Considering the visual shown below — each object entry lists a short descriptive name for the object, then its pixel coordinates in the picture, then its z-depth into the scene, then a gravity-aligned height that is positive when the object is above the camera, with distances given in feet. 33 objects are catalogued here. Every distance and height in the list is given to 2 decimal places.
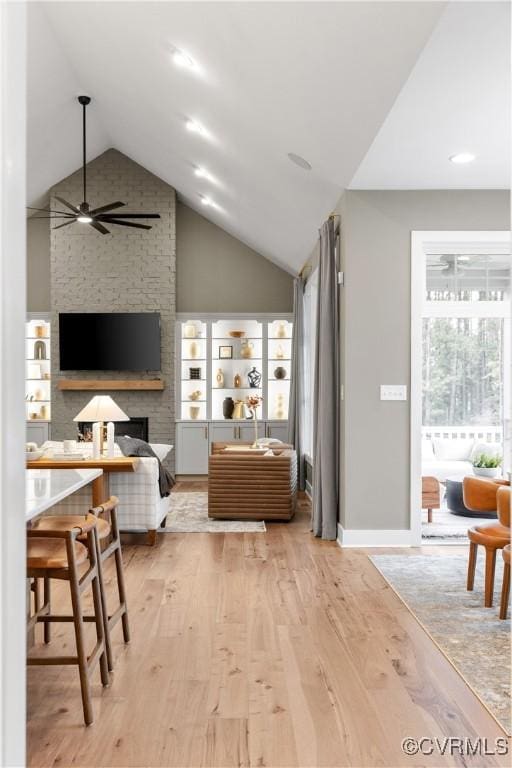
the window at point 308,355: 25.72 +0.40
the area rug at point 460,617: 8.80 -4.39
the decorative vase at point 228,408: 30.22 -2.02
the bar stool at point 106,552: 9.01 -2.77
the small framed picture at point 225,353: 30.63 +0.52
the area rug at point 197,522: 18.75 -4.79
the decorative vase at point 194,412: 30.30 -2.22
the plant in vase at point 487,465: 18.72 -2.86
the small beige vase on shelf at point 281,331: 30.83 +1.57
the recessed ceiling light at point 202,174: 22.81 +6.78
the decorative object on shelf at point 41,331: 30.76 +1.50
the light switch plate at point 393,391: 16.62 -0.68
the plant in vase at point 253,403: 22.71 -1.36
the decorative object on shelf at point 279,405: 30.73 -1.93
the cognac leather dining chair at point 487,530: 11.56 -3.02
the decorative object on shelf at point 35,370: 30.81 -0.31
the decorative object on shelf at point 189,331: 30.60 +1.55
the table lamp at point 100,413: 16.43 -1.24
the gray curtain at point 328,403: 17.54 -1.05
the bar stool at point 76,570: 7.80 -2.54
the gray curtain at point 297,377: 27.63 -0.53
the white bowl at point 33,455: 15.19 -2.14
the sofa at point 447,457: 20.09 -2.87
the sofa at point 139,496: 16.96 -3.43
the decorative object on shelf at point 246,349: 30.68 +0.72
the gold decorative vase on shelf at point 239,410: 30.37 -2.13
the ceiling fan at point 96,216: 20.16 +4.68
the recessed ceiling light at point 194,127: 18.43 +6.81
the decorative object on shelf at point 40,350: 30.68 +0.63
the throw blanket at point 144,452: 17.89 -2.44
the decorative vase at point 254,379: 30.68 -0.69
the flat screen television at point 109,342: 29.48 +0.98
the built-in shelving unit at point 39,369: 30.71 -0.26
